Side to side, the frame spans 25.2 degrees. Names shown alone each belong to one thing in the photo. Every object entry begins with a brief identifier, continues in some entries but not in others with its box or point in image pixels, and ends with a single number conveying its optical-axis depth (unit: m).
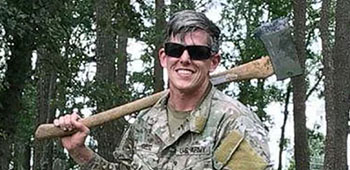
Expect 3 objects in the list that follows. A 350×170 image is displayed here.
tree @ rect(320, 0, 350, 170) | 14.37
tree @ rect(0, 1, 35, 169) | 10.29
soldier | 2.71
